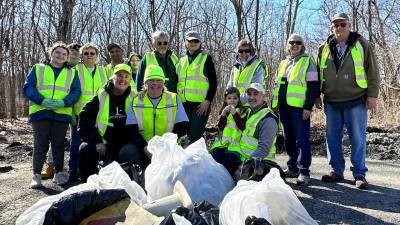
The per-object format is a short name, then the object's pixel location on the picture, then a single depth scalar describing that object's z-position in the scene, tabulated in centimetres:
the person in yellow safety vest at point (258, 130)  460
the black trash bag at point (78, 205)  280
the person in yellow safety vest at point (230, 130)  479
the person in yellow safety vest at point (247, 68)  561
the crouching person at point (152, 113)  472
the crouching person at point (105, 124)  478
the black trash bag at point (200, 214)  276
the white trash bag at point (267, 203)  281
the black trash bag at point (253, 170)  413
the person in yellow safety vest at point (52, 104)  525
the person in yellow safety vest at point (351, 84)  513
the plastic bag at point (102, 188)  305
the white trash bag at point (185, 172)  377
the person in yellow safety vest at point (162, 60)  562
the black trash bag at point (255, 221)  259
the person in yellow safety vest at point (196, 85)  559
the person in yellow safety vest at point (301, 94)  527
